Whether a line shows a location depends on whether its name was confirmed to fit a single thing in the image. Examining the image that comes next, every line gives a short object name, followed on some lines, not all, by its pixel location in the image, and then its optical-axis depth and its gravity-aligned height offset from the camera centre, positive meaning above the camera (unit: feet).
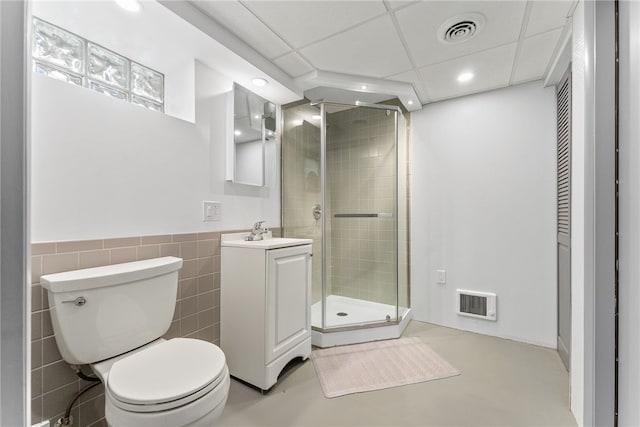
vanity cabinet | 5.17 -1.94
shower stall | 7.96 +0.23
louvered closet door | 5.69 -0.10
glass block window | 4.16 +2.61
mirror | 6.33 +2.04
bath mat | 5.39 -3.48
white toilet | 2.95 -1.99
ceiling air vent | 4.77 +3.51
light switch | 5.70 +0.04
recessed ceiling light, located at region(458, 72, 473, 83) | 6.73 +3.52
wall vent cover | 7.48 -2.66
